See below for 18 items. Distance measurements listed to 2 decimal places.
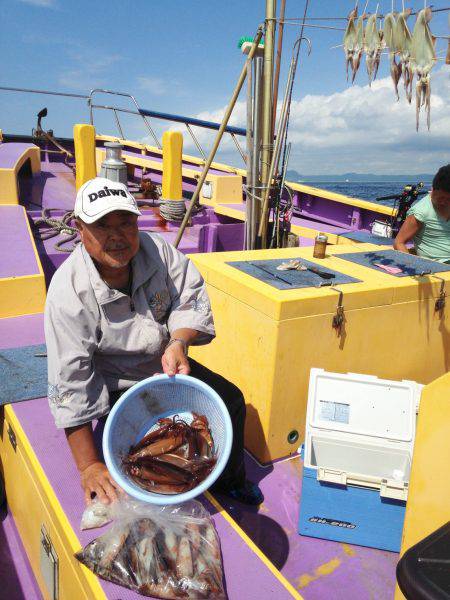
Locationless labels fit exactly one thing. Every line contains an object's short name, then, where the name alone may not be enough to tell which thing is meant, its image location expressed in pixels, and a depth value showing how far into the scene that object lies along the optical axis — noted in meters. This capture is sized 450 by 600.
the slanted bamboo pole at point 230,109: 4.51
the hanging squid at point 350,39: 2.49
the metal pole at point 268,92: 4.53
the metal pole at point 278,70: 5.00
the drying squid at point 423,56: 2.04
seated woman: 3.86
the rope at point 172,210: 7.69
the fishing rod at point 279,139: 4.75
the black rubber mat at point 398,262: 3.18
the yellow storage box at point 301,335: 2.54
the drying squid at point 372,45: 2.31
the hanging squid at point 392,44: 2.20
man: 1.85
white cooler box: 2.18
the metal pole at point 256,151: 4.69
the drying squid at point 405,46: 2.14
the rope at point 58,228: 6.26
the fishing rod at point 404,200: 6.31
